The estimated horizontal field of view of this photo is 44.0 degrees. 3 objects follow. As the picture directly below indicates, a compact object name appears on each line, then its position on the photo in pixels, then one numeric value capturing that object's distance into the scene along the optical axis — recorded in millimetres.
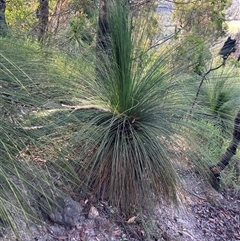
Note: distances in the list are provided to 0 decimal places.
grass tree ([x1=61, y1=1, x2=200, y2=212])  1808
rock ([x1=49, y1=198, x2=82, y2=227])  1751
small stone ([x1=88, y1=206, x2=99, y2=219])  1913
